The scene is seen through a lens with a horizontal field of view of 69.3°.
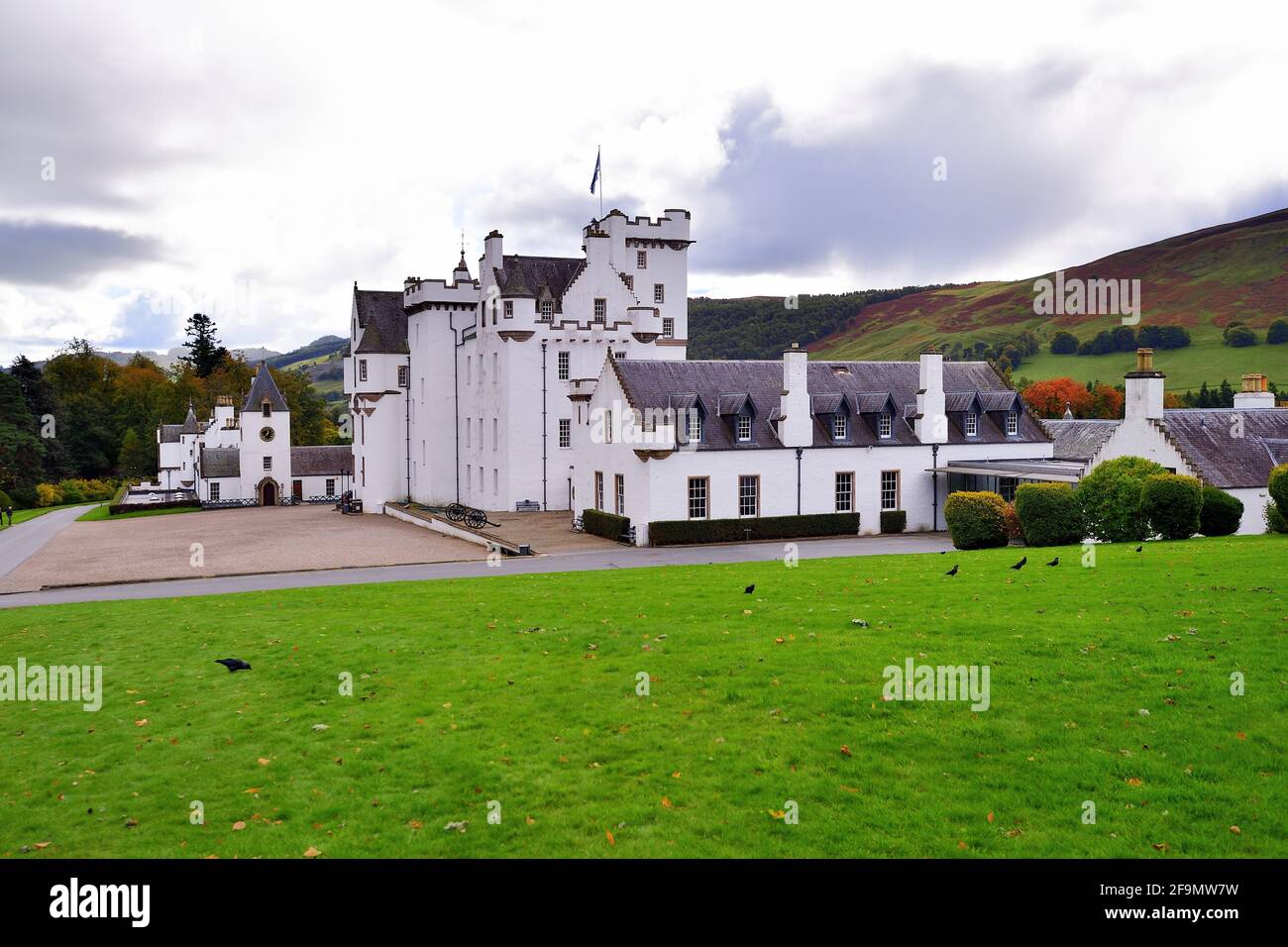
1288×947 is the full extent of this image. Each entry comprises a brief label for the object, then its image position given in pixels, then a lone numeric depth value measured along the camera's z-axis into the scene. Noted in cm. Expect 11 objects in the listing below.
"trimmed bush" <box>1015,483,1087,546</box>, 3031
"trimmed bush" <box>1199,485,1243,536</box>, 2919
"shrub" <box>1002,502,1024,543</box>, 3306
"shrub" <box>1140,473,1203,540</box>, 2823
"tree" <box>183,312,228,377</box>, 11538
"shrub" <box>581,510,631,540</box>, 3994
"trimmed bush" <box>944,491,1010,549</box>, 3306
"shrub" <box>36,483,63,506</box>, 8056
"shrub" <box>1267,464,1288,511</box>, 2734
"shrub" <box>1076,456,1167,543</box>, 2920
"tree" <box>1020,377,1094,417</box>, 8475
